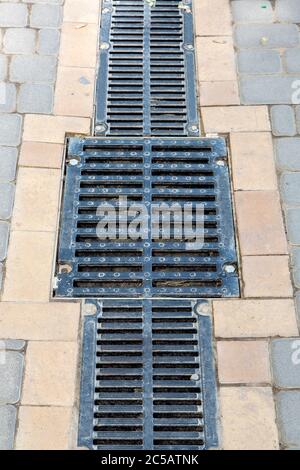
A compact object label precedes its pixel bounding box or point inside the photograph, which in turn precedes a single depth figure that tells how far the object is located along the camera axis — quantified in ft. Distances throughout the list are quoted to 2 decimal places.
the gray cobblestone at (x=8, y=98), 12.37
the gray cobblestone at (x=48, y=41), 13.39
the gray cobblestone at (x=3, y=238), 10.53
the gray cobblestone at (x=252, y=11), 14.07
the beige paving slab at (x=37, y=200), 10.89
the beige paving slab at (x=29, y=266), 10.14
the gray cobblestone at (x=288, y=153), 11.65
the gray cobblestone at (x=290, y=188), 11.22
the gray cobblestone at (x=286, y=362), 9.34
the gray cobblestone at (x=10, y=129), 11.91
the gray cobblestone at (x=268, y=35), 13.56
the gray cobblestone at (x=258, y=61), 13.10
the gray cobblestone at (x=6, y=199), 10.98
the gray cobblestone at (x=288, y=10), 14.07
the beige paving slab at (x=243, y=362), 9.37
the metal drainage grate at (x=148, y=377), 8.87
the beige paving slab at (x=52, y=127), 12.00
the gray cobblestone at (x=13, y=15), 13.76
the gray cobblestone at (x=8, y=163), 11.46
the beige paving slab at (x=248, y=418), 8.84
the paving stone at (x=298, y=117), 12.19
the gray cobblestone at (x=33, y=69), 12.89
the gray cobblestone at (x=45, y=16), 13.83
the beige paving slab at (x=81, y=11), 14.05
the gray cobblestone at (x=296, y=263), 10.34
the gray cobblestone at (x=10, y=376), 9.16
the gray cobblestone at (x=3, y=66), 12.89
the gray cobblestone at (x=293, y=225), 10.78
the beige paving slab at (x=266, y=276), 10.23
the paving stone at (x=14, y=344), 9.60
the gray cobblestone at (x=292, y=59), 13.09
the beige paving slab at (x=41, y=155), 11.63
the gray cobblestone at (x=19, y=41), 13.33
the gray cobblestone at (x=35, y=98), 12.41
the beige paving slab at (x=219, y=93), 12.62
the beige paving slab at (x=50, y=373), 9.16
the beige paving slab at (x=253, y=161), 11.44
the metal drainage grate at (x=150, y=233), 10.30
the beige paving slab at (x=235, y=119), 12.23
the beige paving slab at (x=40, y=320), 9.73
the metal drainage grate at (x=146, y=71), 12.33
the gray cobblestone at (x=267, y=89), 12.64
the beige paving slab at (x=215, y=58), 13.07
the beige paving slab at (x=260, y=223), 10.69
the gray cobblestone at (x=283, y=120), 12.14
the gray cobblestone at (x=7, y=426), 8.79
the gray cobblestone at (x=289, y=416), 8.87
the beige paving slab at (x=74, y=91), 12.47
